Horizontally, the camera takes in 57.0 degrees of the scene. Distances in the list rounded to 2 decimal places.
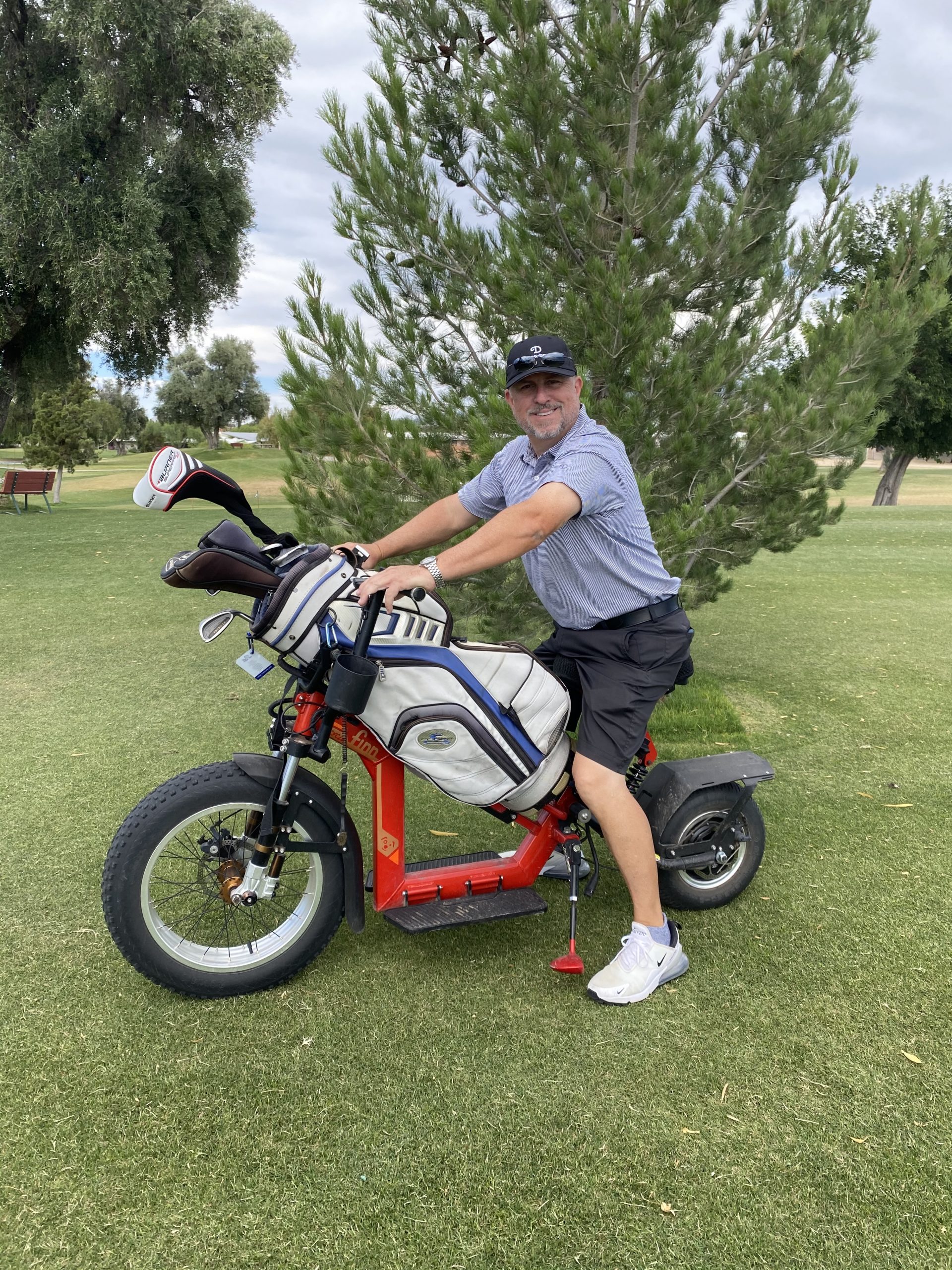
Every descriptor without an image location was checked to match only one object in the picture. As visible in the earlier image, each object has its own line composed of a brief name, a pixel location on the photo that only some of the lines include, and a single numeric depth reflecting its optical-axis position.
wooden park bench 17.47
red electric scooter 2.43
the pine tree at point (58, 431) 33.34
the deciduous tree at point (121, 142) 13.98
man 2.57
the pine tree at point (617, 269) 4.28
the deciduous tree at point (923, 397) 21.64
